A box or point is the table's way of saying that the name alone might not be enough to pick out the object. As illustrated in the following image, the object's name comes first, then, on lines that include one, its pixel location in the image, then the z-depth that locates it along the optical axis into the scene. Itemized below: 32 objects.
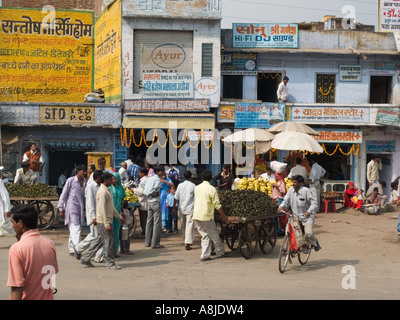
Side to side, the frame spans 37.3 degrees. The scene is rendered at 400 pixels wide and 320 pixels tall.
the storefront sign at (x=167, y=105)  21.42
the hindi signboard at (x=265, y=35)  22.86
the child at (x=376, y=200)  19.32
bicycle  10.20
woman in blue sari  14.82
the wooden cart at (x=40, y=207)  14.35
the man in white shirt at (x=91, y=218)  10.40
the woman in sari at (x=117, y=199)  11.16
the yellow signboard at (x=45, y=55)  24.64
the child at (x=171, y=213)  14.66
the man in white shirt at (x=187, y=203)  12.55
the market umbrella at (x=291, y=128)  16.73
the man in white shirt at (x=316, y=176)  19.22
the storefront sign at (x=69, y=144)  21.88
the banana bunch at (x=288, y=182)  14.59
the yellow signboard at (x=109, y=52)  21.59
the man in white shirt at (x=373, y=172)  21.45
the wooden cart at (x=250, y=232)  11.34
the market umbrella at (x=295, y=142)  15.66
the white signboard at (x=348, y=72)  23.56
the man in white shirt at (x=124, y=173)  16.39
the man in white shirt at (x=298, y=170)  16.89
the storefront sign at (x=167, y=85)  21.42
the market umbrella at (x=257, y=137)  16.39
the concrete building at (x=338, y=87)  22.64
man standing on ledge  22.45
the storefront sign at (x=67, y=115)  21.25
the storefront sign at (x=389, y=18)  24.00
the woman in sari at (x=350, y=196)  20.44
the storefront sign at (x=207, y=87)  21.59
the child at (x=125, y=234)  11.47
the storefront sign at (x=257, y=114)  21.98
